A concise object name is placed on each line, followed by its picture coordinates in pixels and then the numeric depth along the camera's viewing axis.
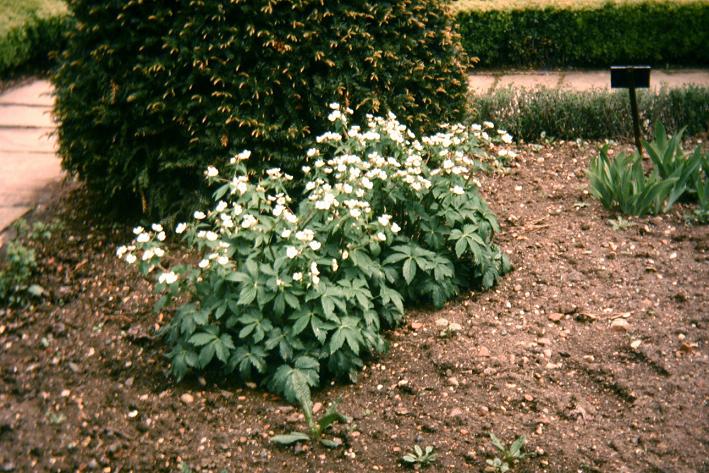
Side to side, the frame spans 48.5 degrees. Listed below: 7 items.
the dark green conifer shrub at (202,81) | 4.28
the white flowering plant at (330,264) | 3.43
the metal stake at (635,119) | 4.86
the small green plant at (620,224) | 4.50
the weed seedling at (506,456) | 3.08
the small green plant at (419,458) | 3.12
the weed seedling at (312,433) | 3.22
